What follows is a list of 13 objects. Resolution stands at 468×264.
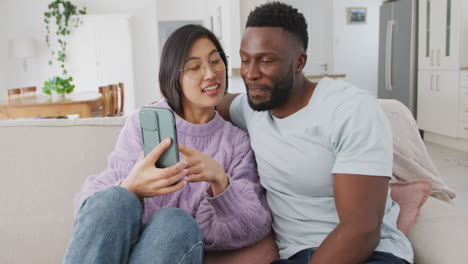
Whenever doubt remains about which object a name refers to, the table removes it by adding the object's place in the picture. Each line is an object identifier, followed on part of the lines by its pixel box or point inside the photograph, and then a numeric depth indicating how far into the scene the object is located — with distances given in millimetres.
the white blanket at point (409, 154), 1557
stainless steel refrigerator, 5758
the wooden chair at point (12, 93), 4917
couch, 1558
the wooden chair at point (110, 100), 5035
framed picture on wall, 8688
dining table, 4172
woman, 1058
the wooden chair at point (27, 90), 5607
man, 1109
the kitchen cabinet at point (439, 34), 5020
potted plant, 8211
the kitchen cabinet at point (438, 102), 5148
